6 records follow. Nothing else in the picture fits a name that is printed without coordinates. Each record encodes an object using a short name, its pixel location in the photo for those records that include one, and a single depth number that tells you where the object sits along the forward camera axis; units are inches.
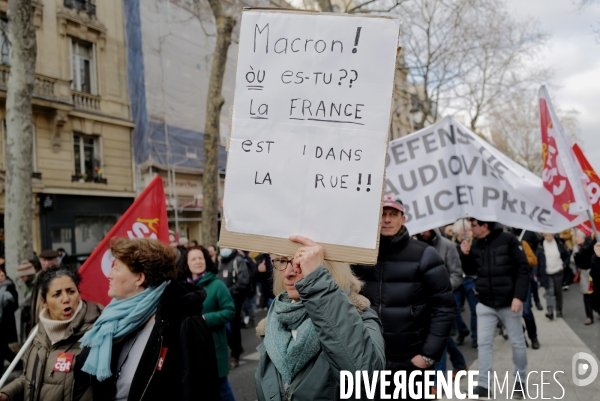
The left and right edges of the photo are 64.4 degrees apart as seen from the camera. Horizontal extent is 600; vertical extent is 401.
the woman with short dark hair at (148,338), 94.5
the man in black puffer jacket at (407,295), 124.9
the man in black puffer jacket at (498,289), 181.0
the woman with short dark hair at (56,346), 100.1
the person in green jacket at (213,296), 159.8
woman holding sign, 62.3
